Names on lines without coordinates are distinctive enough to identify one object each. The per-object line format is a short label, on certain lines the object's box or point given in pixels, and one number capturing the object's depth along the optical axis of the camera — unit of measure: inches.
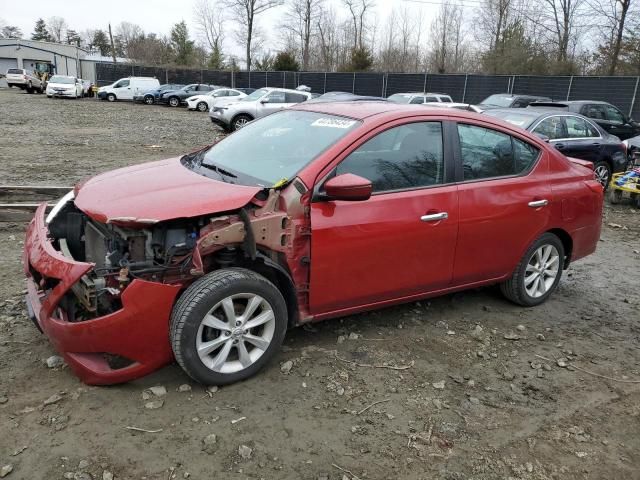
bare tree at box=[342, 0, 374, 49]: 2466.5
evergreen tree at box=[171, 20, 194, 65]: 2704.2
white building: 2396.7
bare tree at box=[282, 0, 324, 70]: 2396.7
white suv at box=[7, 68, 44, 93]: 1557.6
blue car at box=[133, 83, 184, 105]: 1337.4
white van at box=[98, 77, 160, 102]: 1386.6
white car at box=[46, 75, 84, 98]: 1336.1
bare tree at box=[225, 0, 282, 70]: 2224.4
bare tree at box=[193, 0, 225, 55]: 2534.4
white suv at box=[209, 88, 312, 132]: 741.9
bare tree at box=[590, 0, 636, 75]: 1224.8
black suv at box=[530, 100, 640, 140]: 580.1
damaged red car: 120.9
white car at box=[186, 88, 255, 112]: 1155.3
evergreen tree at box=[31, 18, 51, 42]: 4106.8
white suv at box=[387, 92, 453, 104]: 797.2
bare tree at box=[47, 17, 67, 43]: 4205.2
